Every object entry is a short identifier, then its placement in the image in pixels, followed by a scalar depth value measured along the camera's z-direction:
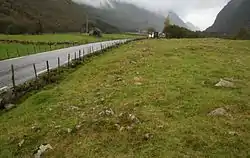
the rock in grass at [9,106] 10.01
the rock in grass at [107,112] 7.75
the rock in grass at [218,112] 7.61
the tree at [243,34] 50.85
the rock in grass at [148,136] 6.51
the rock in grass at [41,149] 6.44
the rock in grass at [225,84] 10.24
